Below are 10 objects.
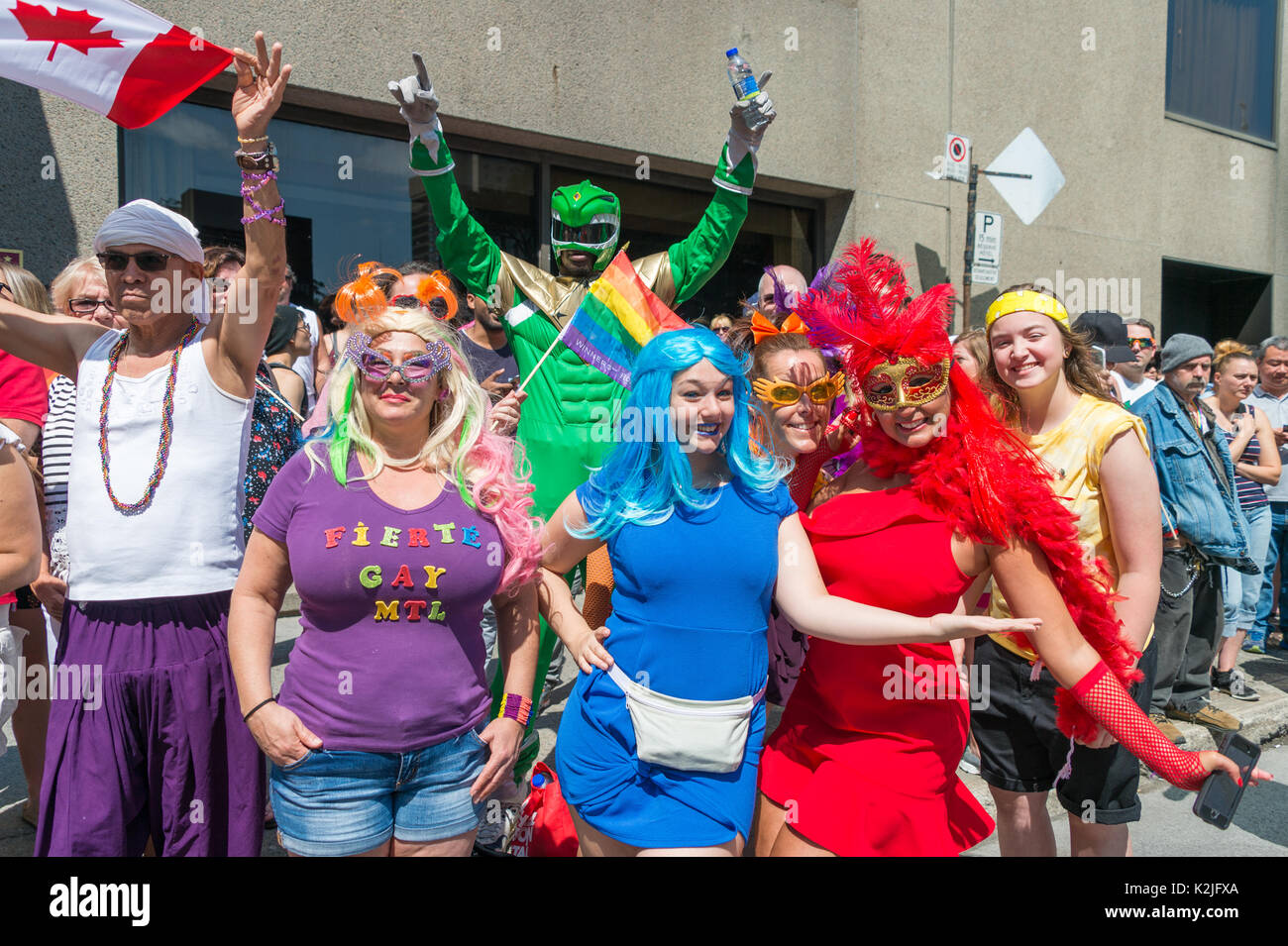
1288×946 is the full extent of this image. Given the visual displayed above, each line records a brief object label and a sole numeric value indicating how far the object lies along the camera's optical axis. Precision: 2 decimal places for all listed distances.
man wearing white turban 2.23
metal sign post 8.51
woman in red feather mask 2.18
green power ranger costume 3.36
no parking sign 8.62
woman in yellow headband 2.55
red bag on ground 2.81
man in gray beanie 4.60
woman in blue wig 2.10
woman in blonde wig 2.08
